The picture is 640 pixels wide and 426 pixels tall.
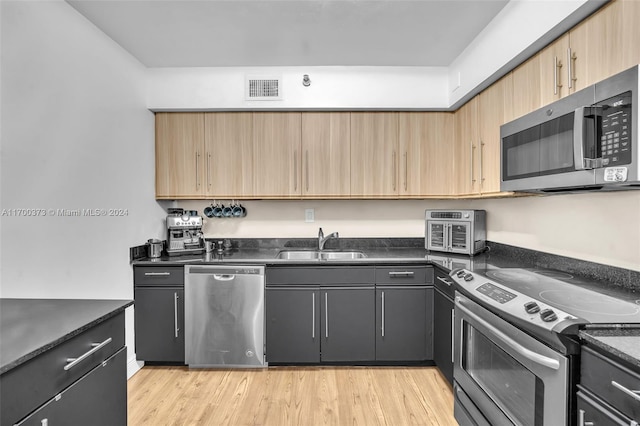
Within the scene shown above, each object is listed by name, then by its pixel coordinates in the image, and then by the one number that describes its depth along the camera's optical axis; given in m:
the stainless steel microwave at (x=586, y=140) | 1.13
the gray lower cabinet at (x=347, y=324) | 2.65
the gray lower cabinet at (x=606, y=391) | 0.92
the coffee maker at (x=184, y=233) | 2.92
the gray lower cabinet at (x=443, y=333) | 2.31
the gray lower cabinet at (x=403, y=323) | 2.63
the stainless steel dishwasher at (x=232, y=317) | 2.64
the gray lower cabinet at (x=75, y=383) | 0.91
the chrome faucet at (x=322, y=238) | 3.15
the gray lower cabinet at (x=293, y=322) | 2.65
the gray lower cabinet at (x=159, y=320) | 2.65
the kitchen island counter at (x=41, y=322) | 0.93
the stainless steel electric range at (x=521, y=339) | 1.16
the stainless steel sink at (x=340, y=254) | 3.12
